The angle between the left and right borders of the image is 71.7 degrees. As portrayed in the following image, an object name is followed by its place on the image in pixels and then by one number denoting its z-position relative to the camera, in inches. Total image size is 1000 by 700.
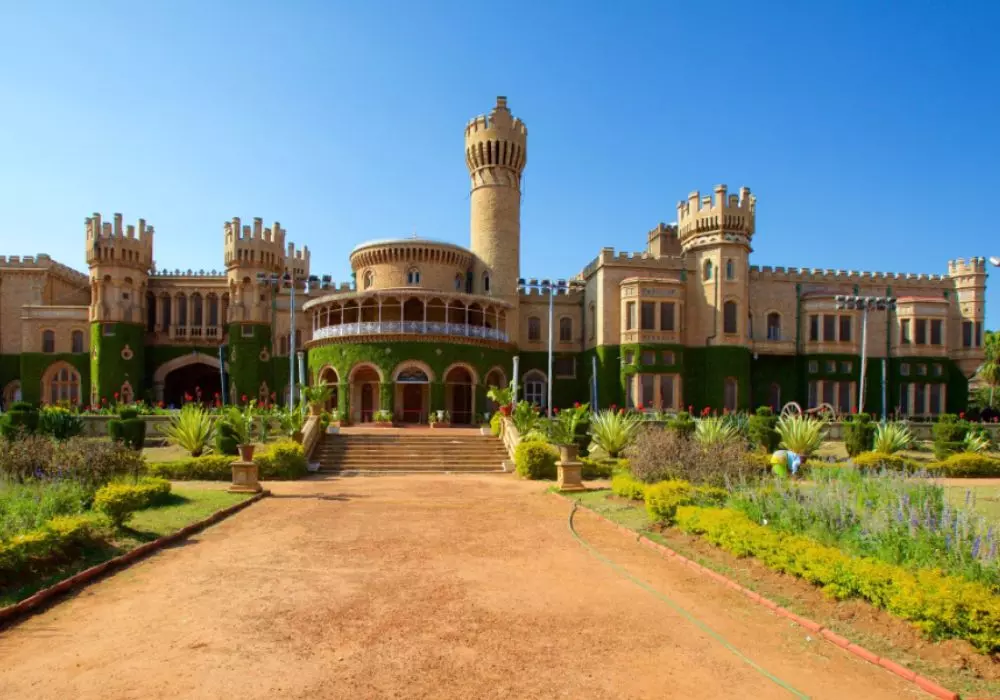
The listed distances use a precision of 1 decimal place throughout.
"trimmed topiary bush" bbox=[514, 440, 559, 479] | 890.1
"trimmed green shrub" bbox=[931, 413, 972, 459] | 1077.1
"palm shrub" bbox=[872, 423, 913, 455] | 1051.9
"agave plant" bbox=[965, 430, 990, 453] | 1074.1
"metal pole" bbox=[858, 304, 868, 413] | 1474.7
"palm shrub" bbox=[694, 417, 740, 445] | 884.0
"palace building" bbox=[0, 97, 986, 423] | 1612.9
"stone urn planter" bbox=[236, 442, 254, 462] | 742.4
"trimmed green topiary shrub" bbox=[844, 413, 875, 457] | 1080.2
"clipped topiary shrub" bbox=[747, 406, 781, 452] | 1043.3
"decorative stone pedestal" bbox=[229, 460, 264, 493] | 722.2
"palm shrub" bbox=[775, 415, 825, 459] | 1018.1
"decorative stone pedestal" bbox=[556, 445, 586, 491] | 766.5
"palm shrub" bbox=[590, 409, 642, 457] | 1009.5
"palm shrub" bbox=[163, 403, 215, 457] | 936.3
